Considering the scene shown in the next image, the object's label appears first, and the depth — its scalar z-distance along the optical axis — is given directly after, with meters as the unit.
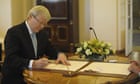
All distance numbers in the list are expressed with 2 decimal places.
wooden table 1.95
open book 2.20
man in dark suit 2.31
